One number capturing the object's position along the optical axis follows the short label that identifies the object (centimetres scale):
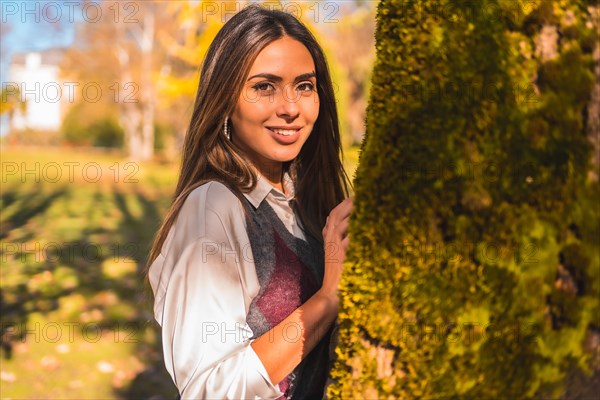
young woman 204
